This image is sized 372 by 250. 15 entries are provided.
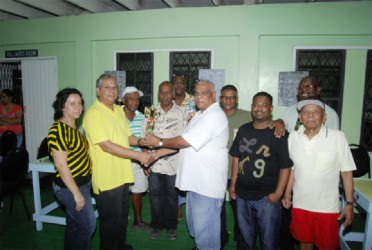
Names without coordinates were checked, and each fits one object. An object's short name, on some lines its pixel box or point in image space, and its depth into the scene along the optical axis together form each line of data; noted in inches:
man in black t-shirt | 96.5
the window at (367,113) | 186.1
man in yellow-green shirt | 100.8
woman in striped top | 92.2
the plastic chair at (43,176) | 174.5
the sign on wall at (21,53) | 242.2
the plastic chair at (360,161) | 161.0
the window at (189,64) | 208.5
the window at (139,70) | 220.7
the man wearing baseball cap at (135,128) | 148.3
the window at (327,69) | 190.4
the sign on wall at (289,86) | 189.2
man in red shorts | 94.7
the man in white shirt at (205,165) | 96.5
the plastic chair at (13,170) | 147.2
